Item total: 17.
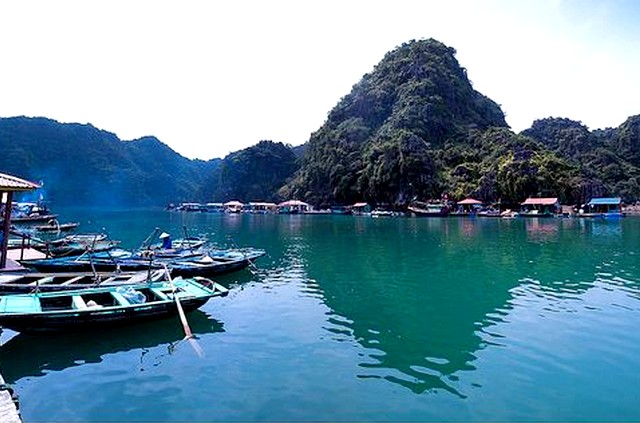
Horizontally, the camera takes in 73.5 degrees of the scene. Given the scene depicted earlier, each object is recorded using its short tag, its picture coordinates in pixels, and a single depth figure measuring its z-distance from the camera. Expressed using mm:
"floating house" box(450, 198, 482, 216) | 92625
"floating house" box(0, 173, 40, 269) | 17997
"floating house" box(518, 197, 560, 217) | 84719
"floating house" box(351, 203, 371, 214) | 109688
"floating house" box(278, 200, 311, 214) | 117375
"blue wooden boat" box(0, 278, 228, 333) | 12156
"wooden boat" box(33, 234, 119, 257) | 28656
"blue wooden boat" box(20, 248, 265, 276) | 21828
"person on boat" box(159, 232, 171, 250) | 27969
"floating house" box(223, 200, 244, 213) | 126588
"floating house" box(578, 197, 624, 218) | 81625
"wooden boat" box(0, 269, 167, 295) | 15790
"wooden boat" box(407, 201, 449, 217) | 94500
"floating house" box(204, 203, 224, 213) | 136375
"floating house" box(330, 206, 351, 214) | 113225
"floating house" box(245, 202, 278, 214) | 124375
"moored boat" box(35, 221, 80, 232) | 51219
